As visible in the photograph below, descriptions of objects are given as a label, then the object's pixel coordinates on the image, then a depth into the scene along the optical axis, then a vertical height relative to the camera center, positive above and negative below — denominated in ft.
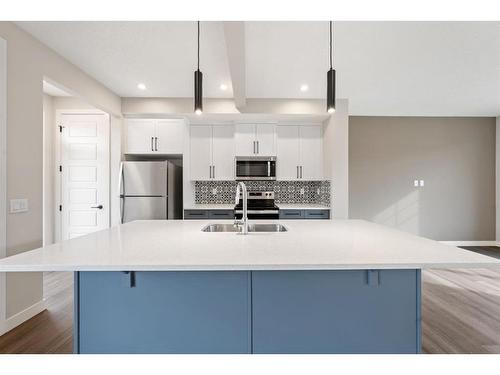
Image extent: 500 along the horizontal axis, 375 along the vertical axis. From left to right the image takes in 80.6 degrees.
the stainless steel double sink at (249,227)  8.14 -1.20
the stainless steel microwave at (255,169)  14.92 +0.80
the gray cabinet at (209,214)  14.23 -1.42
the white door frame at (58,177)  14.90 +0.40
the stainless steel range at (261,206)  13.96 -1.11
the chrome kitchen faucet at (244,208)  6.74 -0.56
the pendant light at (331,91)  6.87 +2.23
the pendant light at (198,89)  7.09 +2.32
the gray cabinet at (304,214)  14.14 -1.41
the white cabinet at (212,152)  15.17 +1.69
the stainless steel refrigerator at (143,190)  13.66 -0.24
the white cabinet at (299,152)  15.17 +1.69
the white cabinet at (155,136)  14.52 +2.41
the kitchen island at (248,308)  4.84 -2.05
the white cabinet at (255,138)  15.01 +2.38
